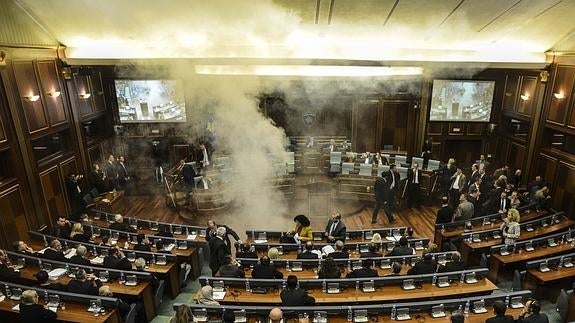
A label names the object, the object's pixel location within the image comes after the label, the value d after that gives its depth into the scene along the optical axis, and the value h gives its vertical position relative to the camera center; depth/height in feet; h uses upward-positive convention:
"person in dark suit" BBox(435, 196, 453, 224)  27.55 -10.65
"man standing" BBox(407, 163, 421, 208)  35.04 -11.10
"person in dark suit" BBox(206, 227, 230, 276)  22.79 -10.45
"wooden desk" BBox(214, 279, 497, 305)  18.69 -11.21
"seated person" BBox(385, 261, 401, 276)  20.15 -10.49
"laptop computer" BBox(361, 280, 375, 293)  19.53 -11.06
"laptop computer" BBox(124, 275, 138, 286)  20.44 -10.89
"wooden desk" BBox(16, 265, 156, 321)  19.80 -11.08
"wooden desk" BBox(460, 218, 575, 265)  24.84 -11.62
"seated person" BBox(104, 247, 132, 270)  21.45 -10.35
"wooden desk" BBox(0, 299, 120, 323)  17.54 -10.99
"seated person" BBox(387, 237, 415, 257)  22.43 -10.58
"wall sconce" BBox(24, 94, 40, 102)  28.42 -1.62
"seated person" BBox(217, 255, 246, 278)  20.21 -10.35
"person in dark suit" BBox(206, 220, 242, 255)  23.55 -10.08
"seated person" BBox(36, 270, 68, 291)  19.21 -10.50
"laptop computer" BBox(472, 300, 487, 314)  17.52 -11.01
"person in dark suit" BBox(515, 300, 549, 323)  15.35 -10.06
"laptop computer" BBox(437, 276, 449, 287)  19.92 -11.07
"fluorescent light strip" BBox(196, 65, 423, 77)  31.78 -0.10
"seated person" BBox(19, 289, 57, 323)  16.55 -9.99
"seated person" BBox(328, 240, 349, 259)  22.09 -10.55
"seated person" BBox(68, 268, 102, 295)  18.83 -10.21
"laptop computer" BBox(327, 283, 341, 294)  19.37 -11.02
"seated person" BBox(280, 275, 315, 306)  17.60 -10.26
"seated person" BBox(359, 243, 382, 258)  22.41 -10.79
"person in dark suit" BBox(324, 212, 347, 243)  25.11 -10.54
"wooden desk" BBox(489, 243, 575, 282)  22.98 -11.54
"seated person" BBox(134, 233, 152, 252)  23.66 -10.50
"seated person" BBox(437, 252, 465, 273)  20.53 -10.63
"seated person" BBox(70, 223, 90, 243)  25.70 -10.55
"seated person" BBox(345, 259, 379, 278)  19.94 -10.55
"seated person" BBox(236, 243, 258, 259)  22.36 -10.52
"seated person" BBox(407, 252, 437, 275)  20.27 -10.46
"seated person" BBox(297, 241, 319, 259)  22.31 -10.71
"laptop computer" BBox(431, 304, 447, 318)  17.37 -11.00
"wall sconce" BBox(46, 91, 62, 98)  31.41 -1.51
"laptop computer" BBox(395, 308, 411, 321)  17.21 -11.05
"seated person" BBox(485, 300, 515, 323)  15.38 -10.06
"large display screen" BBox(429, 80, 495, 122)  41.91 -3.90
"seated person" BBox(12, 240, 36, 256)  23.35 -10.34
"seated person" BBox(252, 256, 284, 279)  19.83 -10.24
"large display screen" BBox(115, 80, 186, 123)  41.47 -2.92
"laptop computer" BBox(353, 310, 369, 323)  17.12 -11.01
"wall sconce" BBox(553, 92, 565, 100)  31.89 -2.76
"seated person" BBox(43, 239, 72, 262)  22.53 -10.31
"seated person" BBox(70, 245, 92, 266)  21.79 -10.31
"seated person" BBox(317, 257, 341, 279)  19.71 -10.23
